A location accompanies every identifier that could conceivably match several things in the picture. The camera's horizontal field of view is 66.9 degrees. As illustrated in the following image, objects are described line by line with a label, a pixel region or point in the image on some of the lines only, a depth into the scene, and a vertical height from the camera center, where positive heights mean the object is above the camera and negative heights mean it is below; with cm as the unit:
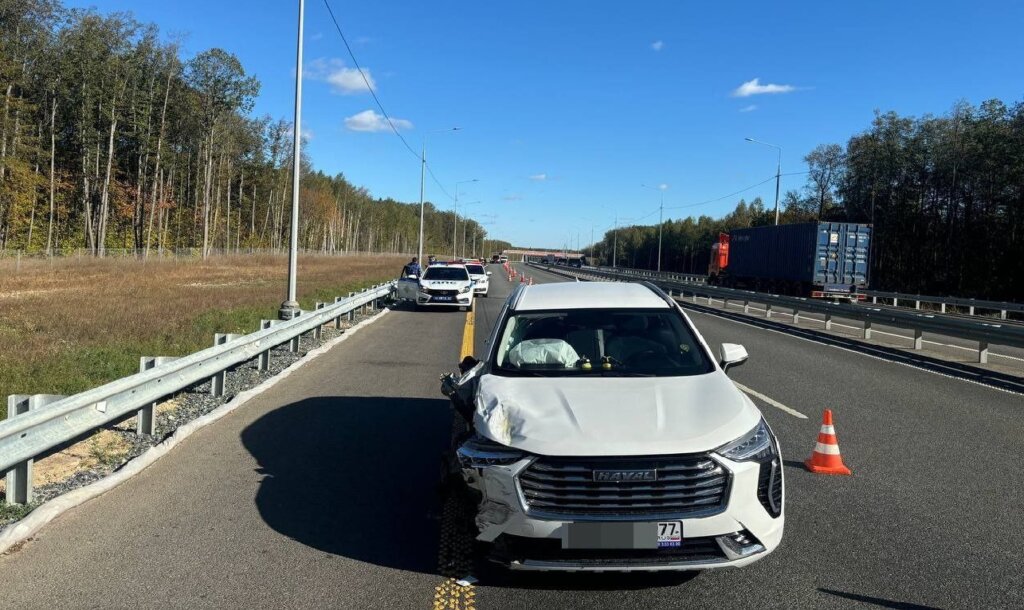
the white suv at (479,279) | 3419 -126
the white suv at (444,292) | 2430 -134
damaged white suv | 376 -109
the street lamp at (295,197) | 1570 +94
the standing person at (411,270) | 2872 -85
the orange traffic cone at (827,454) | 639 -153
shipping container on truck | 3475 +48
